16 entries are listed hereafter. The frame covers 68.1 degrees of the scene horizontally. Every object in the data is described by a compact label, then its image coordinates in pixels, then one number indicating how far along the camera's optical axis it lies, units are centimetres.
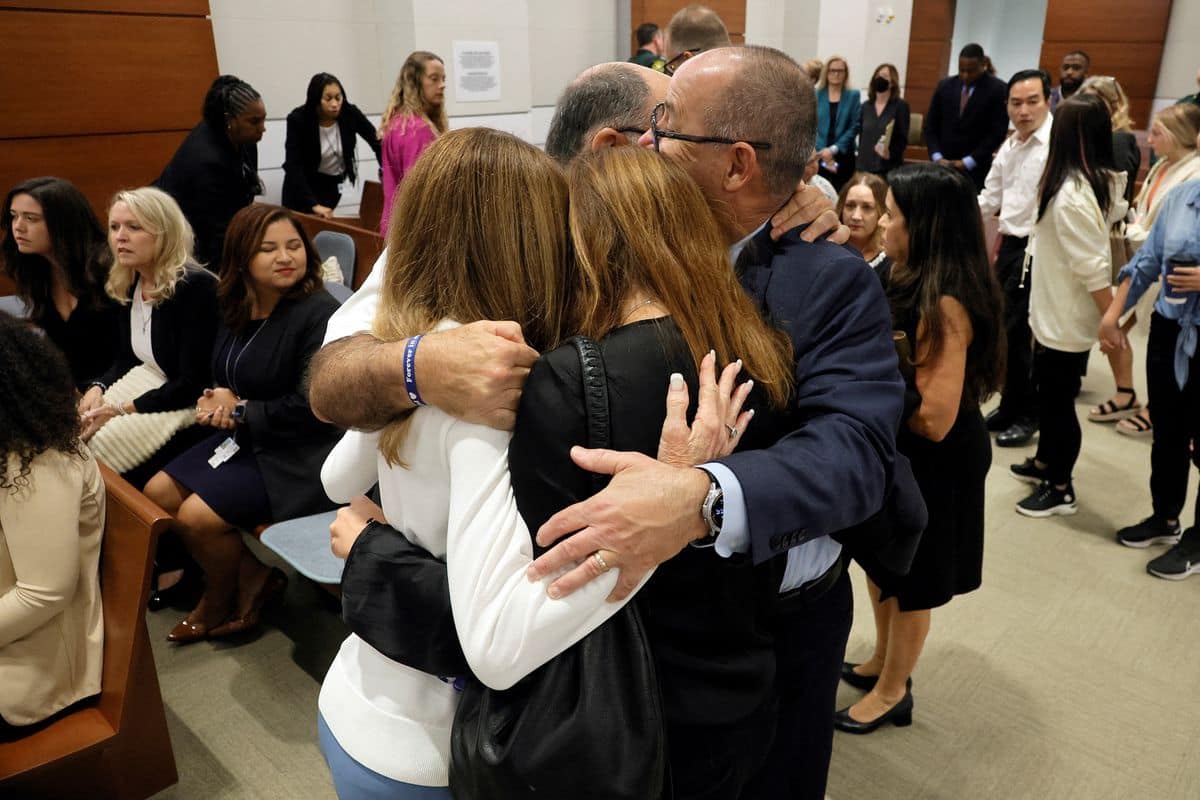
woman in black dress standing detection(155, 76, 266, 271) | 450
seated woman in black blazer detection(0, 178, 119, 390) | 331
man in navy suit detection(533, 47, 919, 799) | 96
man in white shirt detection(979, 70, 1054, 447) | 427
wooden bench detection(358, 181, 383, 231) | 555
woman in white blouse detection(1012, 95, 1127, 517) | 343
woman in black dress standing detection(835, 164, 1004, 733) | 211
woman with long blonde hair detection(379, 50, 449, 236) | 501
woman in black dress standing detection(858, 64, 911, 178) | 759
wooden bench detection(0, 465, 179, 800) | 192
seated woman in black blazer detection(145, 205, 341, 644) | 282
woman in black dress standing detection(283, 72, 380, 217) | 546
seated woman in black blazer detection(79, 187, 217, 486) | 305
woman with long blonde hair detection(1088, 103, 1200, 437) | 397
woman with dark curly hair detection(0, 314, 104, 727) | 185
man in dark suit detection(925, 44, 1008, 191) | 650
